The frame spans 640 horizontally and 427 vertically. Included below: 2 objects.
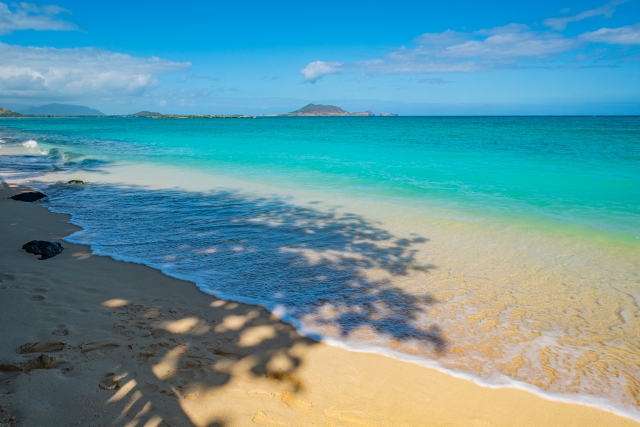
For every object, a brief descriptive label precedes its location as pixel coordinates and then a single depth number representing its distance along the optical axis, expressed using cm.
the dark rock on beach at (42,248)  541
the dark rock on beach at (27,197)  950
